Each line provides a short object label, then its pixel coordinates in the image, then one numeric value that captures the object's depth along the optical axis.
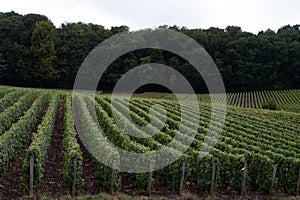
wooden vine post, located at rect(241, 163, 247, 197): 11.23
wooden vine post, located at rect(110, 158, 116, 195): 10.30
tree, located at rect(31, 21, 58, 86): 59.12
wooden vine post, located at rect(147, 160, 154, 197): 10.52
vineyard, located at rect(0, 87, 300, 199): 10.43
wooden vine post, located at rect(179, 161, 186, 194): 10.88
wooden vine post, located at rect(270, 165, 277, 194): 11.48
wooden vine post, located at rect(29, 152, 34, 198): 9.59
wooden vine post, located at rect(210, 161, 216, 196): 11.11
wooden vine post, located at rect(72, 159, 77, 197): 10.02
